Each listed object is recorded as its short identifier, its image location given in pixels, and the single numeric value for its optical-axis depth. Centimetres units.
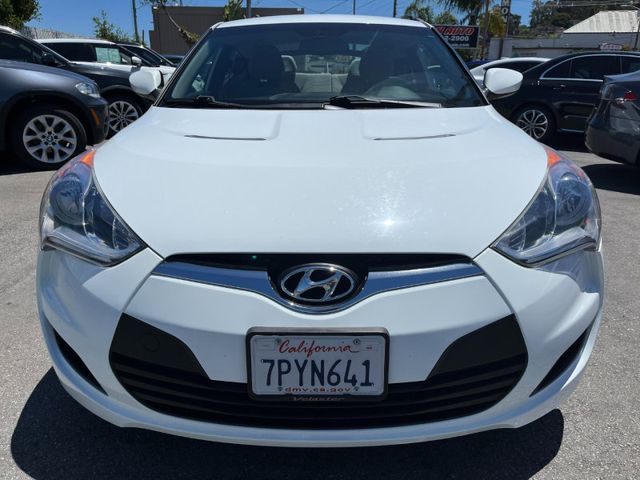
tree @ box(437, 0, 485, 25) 3291
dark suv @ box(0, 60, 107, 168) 562
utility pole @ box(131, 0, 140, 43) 3667
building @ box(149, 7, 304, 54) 3744
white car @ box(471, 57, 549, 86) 951
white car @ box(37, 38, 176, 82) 845
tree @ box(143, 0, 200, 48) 3703
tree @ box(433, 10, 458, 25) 3634
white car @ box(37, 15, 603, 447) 134
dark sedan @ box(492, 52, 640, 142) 779
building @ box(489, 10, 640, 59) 3659
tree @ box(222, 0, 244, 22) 2675
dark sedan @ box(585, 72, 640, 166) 538
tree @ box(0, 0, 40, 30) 1666
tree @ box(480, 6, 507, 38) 3447
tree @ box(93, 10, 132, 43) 2912
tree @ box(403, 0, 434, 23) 4078
